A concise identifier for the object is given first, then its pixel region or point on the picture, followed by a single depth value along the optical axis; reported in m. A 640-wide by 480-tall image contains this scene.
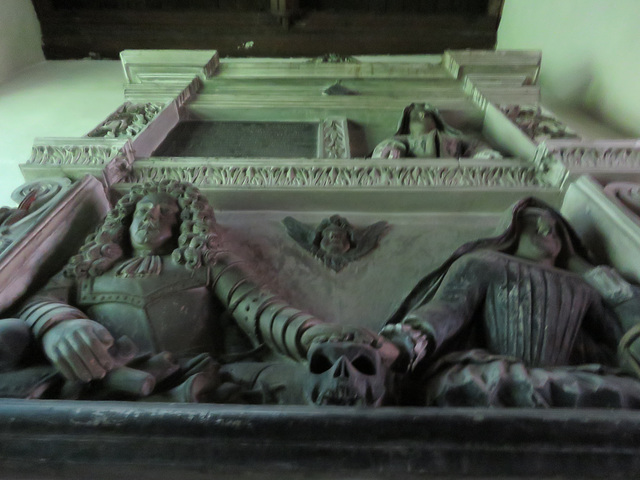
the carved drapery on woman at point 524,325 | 1.49
